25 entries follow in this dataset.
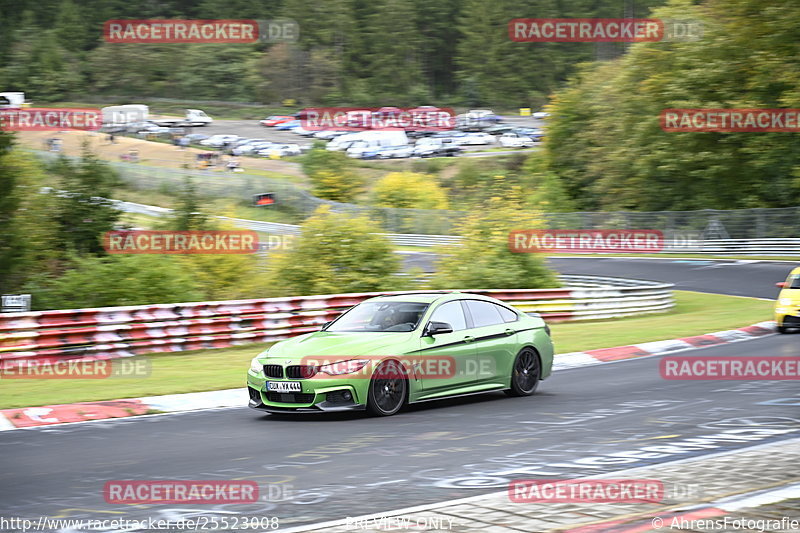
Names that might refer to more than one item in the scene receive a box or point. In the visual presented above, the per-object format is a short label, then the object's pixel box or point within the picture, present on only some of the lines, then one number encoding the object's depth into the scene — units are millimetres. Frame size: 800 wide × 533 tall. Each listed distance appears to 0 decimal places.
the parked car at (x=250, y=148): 81500
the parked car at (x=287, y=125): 95812
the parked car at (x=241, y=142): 83675
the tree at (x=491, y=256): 26297
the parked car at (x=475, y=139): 91694
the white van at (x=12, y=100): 89812
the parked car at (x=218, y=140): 82438
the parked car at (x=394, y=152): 84812
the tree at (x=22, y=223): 19594
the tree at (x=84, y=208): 23703
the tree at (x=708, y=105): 49688
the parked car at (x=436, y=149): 86125
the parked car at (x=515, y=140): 91550
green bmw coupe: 10812
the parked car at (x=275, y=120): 98181
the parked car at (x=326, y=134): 90375
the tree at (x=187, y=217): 26000
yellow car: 20469
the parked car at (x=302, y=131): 93625
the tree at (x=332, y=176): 62406
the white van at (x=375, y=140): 85875
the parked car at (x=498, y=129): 96875
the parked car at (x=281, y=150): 80875
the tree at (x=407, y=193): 59156
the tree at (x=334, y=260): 23531
